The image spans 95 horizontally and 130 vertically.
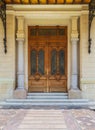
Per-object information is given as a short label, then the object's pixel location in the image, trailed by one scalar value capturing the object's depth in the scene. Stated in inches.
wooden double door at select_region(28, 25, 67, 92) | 263.1
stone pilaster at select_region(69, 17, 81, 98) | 253.1
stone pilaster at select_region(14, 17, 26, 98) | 250.7
